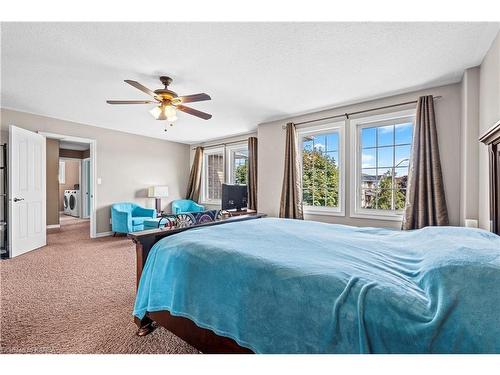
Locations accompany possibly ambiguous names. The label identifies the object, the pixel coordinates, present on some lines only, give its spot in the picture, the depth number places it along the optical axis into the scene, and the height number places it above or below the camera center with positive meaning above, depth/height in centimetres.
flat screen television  397 -16
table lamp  562 -13
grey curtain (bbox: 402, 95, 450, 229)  283 +11
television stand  368 -39
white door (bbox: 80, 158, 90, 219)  757 -4
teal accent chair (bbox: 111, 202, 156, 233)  474 -64
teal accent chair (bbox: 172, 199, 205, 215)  593 -48
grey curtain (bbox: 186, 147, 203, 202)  630 +29
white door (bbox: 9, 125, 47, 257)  353 -7
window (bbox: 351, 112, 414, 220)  331 +34
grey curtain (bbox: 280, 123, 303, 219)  404 +7
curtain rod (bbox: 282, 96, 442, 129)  311 +109
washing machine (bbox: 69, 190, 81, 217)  795 -52
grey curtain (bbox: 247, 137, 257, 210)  502 +27
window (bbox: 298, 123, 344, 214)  383 +31
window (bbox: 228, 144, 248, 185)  567 +55
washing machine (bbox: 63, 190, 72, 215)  839 -53
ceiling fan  264 +97
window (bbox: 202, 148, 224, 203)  626 +32
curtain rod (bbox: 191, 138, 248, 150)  547 +105
